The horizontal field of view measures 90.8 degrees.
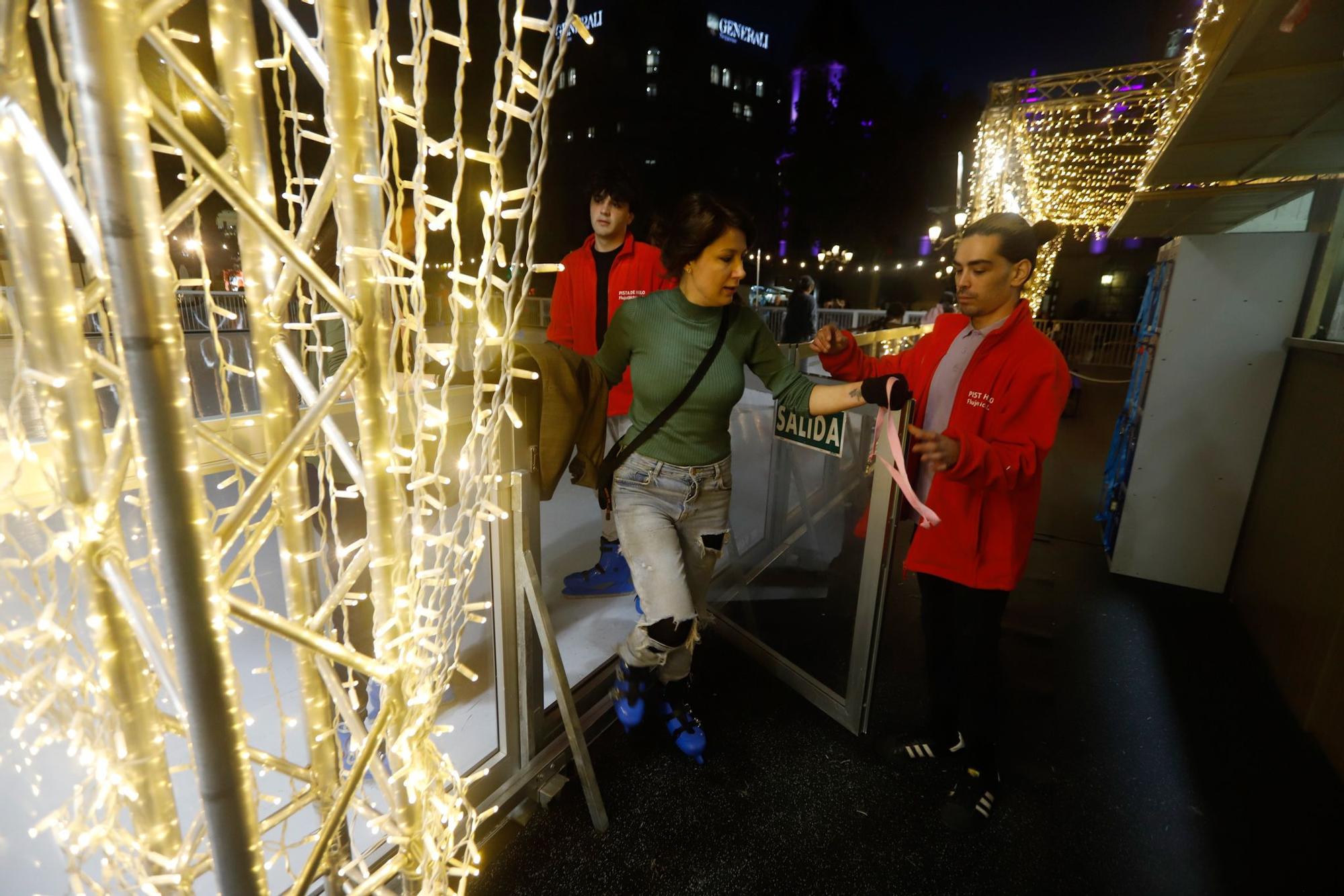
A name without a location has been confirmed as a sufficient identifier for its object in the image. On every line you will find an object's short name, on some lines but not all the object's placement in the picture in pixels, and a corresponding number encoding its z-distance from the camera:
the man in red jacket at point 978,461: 1.92
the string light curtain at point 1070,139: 5.59
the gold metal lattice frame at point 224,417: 0.55
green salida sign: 2.34
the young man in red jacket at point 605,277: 2.84
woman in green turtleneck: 2.04
